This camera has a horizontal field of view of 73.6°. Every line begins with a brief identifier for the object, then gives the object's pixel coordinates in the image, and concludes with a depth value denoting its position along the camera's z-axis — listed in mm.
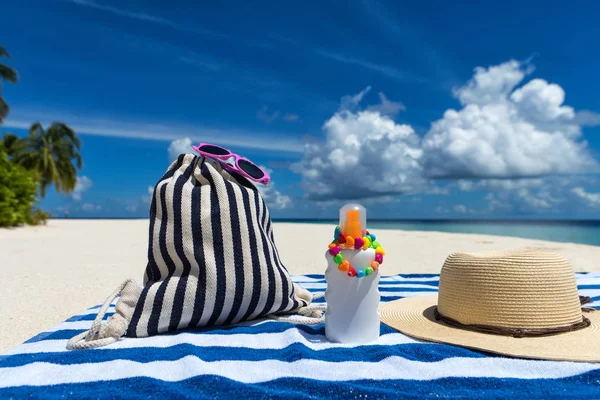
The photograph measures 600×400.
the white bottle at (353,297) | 519
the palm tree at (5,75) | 17319
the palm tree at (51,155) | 21993
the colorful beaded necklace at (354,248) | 514
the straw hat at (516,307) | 511
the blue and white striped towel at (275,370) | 395
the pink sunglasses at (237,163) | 657
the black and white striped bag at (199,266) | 572
